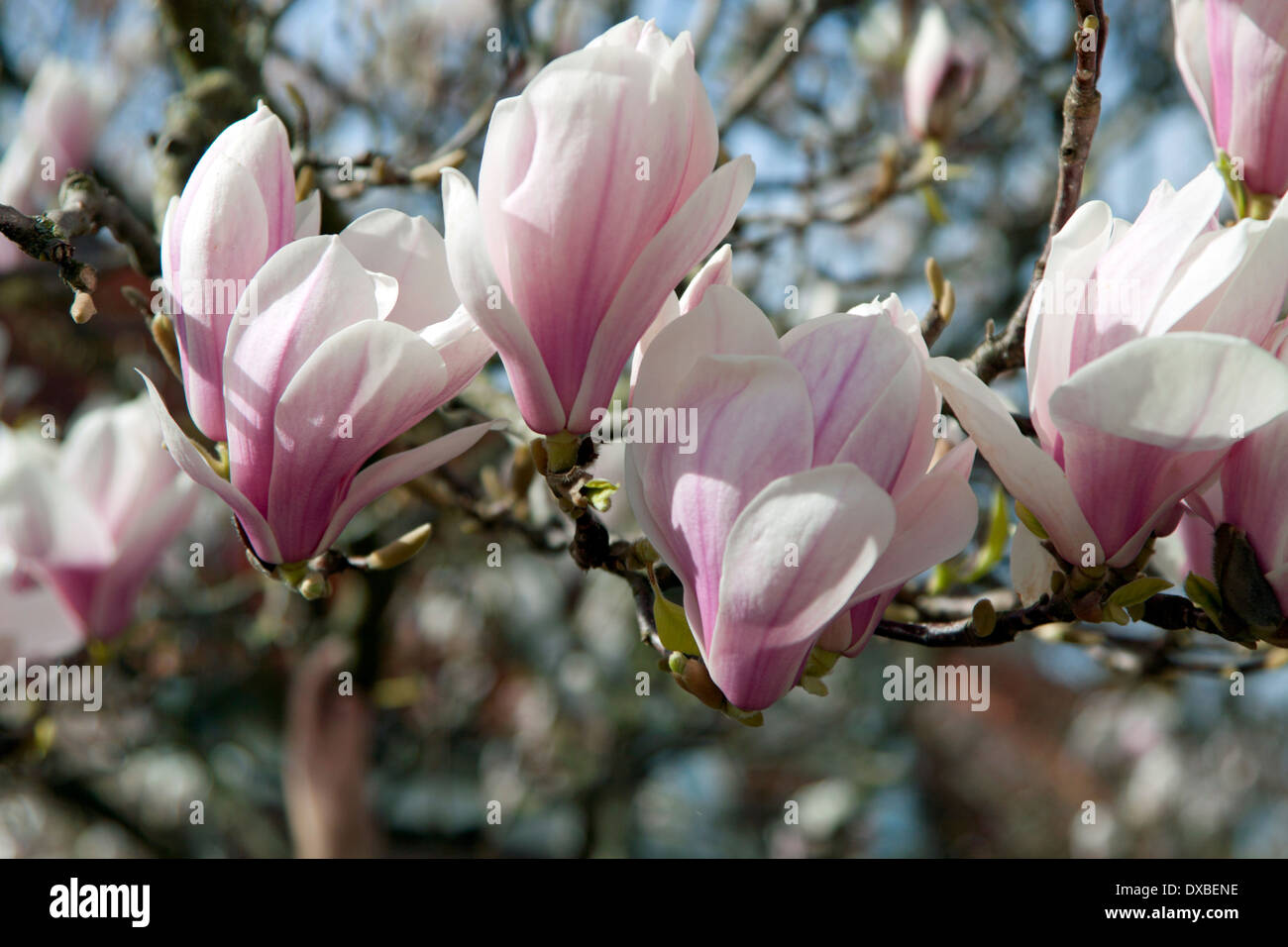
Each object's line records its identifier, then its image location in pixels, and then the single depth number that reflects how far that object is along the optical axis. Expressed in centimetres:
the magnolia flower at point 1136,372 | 41
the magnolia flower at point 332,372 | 48
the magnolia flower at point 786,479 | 43
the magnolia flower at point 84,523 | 96
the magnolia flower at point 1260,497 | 46
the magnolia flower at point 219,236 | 51
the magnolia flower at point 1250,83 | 62
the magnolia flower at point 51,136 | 132
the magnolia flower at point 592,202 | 44
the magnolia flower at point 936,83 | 137
